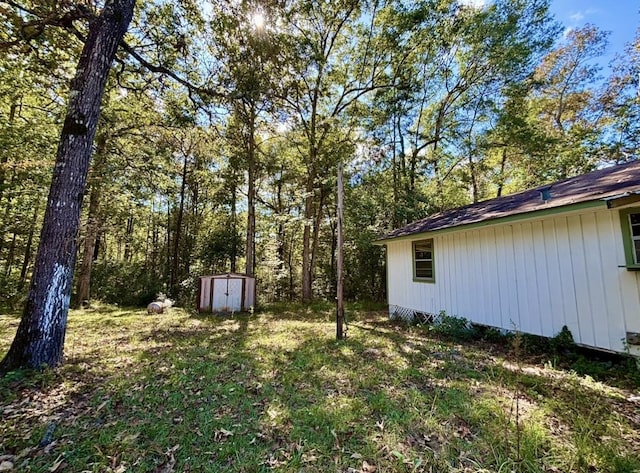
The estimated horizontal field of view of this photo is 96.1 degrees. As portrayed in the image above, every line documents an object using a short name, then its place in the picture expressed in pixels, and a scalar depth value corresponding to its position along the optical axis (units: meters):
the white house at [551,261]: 3.99
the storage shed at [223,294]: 9.95
